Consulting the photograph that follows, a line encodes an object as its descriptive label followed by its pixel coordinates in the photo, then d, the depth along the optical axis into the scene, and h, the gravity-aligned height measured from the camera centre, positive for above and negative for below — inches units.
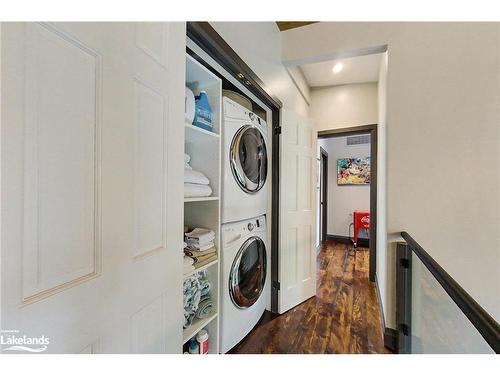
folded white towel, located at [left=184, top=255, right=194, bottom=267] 44.6 -15.2
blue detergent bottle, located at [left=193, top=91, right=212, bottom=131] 49.3 +17.7
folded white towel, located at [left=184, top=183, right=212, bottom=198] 45.2 -0.2
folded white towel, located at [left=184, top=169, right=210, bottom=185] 45.6 +2.6
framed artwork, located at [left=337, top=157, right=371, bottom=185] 185.3 +16.1
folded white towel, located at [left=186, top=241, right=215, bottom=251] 49.5 -13.3
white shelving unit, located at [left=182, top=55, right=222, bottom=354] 51.1 +5.1
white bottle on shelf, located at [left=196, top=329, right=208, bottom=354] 50.6 -35.8
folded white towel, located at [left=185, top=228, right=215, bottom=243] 49.5 -10.7
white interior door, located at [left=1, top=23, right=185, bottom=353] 15.3 +0.4
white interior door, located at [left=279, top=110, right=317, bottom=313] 82.6 -8.9
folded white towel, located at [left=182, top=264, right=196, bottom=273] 43.6 -16.4
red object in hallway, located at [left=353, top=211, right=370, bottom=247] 174.2 -26.3
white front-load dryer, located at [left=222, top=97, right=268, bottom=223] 55.8 +7.8
